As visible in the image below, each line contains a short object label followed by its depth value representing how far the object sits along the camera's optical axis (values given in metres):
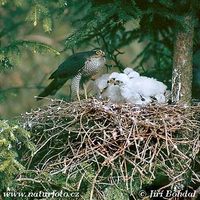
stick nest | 11.62
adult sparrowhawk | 14.05
